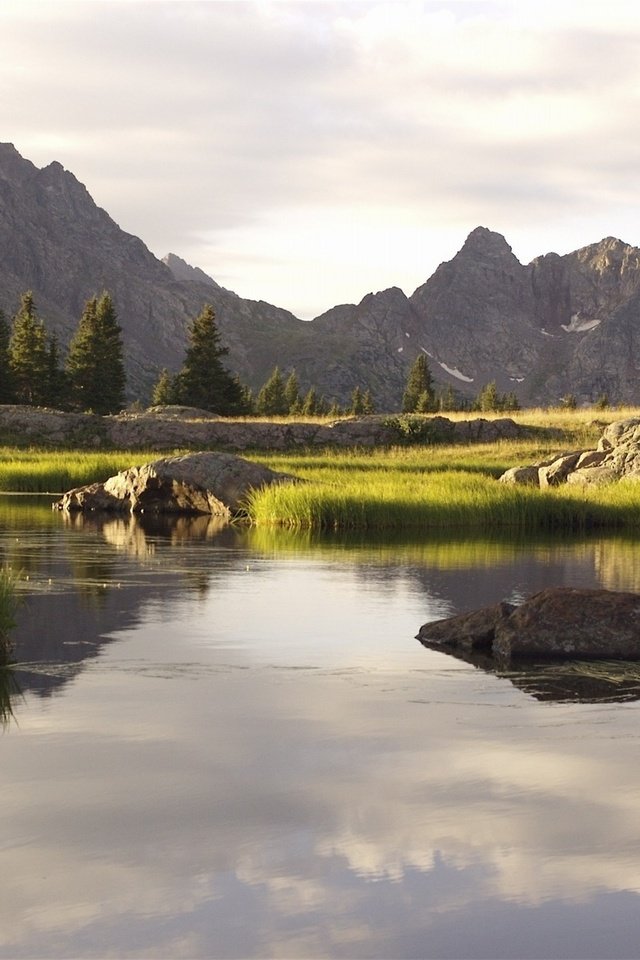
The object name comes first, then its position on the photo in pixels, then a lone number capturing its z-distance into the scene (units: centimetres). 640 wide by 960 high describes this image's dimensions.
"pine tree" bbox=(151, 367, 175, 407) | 10021
